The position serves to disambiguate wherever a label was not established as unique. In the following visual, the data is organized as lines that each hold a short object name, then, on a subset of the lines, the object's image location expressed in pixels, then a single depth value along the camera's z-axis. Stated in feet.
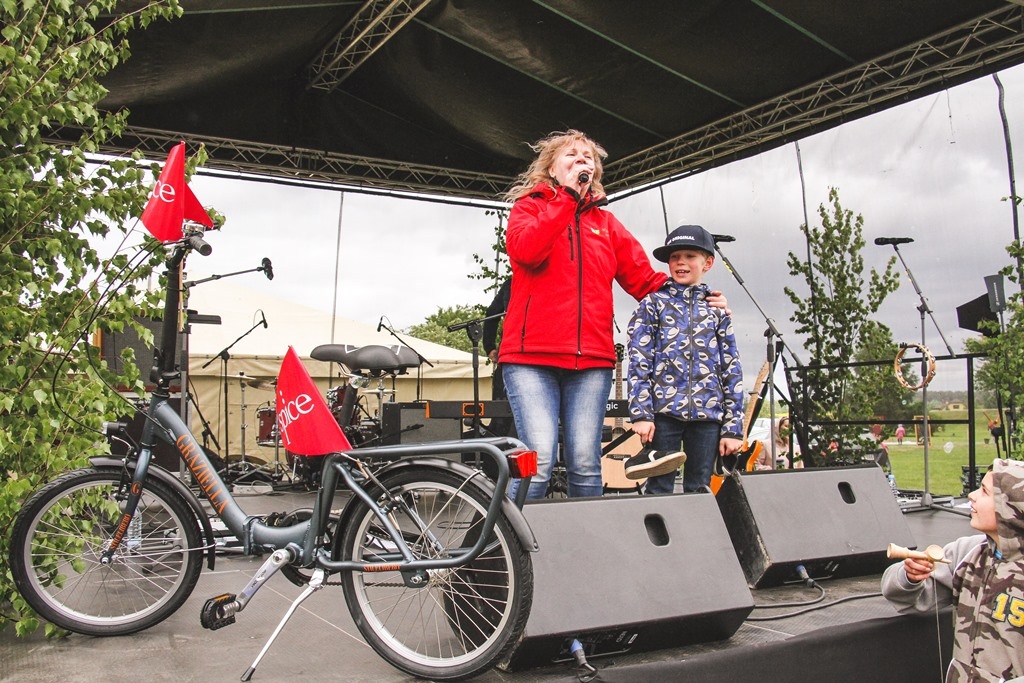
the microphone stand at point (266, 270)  12.12
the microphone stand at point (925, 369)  16.54
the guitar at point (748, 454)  9.60
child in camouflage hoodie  5.82
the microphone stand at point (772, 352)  17.29
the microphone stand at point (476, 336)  16.07
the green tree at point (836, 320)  20.20
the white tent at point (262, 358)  27.73
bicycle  6.33
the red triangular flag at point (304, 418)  6.93
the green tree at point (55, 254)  7.76
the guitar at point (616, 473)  19.47
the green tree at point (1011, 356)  15.89
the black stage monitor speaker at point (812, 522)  9.00
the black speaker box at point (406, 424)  19.19
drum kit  18.03
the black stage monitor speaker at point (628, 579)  6.53
